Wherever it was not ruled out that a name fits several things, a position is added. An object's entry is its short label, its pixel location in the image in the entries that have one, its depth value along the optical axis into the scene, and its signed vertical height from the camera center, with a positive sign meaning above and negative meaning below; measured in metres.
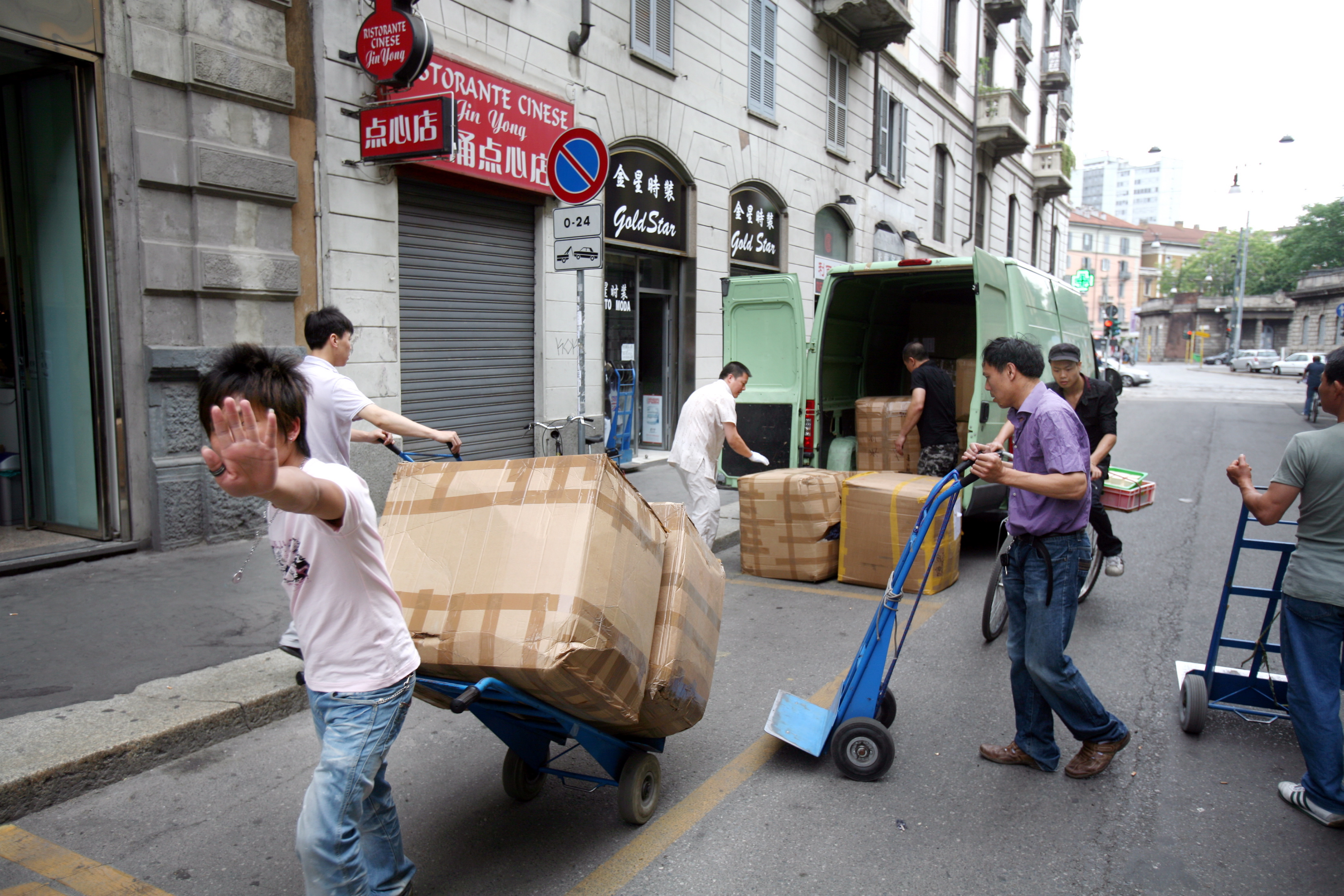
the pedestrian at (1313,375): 17.14 -0.47
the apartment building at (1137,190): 158.88 +29.30
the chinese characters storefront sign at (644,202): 11.08 +1.84
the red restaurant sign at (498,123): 8.41 +2.23
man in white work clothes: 6.70 -0.71
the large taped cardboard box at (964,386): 8.58 -0.36
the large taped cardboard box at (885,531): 6.23 -1.32
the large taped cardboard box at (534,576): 2.45 -0.68
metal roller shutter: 8.70 +0.26
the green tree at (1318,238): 64.88 +8.57
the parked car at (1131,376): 36.84 -1.13
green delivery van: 7.06 +0.13
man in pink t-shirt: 2.03 -0.71
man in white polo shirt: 4.13 -0.34
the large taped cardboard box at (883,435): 7.58 -0.75
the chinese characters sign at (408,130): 7.30 +1.75
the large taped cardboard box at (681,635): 2.88 -0.99
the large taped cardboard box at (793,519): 6.67 -1.31
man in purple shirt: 3.48 -0.84
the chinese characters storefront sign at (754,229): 13.91 +1.87
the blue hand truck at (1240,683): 3.78 -1.48
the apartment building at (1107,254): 101.31 +10.99
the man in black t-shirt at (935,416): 7.25 -0.56
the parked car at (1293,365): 52.88 -0.83
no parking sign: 6.78 +1.33
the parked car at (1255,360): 57.16 -0.58
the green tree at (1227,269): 82.50 +8.13
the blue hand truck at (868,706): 3.53 -1.47
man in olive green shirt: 3.16 -0.86
